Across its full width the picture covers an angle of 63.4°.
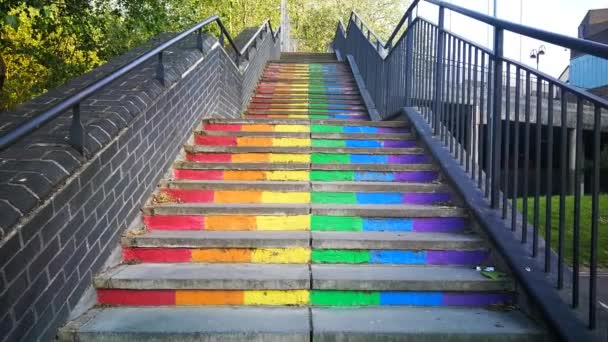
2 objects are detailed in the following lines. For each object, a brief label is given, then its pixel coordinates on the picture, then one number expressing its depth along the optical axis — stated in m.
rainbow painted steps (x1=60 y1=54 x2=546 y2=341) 2.37
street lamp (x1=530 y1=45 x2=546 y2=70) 22.37
